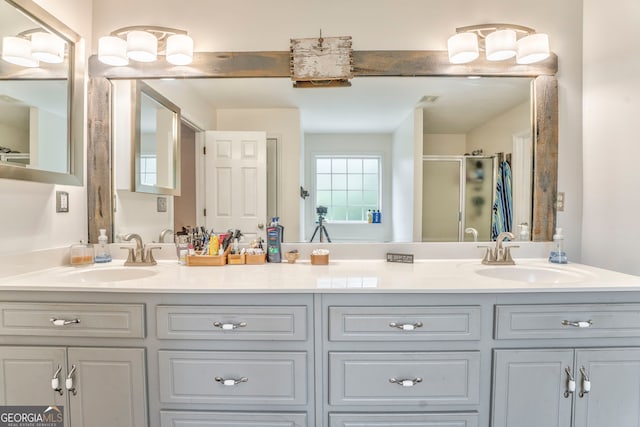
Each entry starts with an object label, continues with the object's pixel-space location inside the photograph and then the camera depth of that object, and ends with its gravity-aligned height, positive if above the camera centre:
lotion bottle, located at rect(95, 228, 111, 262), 1.60 -0.24
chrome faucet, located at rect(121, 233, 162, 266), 1.60 -0.26
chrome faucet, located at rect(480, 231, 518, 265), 1.59 -0.25
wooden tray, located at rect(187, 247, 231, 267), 1.57 -0.29
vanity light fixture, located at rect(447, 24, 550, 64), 1.54 +0.85
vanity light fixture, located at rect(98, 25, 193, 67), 1.55 +0.84
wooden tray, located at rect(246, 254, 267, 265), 1.60 -0.29
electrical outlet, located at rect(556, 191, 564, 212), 1.68 +0.03
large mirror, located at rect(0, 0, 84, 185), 1.23 +0.50
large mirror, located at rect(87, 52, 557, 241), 1.67 +0.49
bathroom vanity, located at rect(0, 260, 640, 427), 1.12 -0.56
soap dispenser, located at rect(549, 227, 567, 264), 1.57 -0.24
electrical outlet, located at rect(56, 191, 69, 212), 1.50 +0.02
